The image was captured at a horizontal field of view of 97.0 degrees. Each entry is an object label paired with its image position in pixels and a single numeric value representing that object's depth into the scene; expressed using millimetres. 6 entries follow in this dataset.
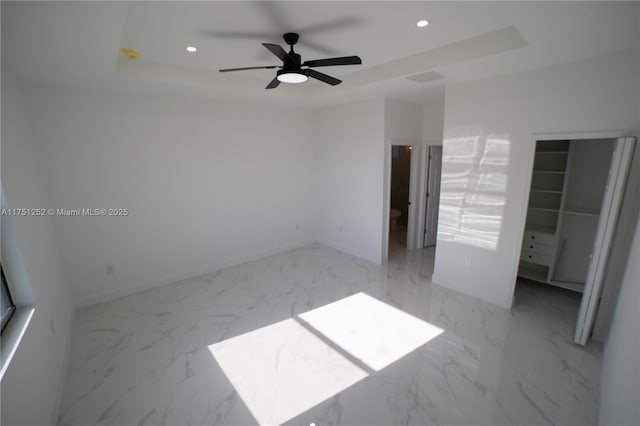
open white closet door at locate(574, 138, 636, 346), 2414
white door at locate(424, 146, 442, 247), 5258
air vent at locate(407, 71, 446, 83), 3094
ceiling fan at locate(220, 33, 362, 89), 2310
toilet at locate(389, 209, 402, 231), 6570
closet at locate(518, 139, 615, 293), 3512
